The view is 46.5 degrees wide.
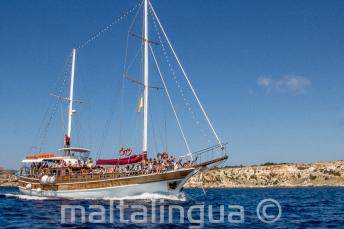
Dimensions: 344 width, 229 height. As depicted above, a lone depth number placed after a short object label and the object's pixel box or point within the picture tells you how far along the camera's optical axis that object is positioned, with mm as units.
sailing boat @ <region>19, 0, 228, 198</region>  43719
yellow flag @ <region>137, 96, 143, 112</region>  47559
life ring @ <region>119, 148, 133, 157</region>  47875
